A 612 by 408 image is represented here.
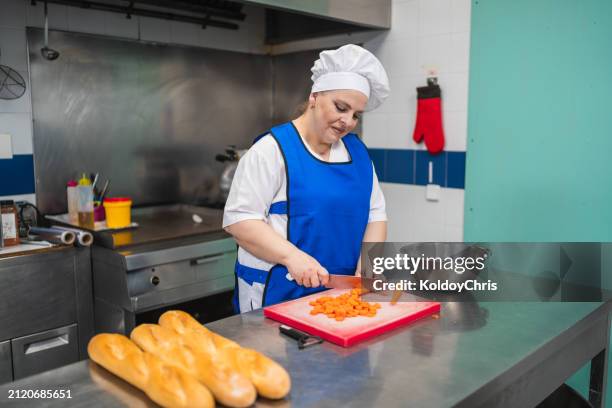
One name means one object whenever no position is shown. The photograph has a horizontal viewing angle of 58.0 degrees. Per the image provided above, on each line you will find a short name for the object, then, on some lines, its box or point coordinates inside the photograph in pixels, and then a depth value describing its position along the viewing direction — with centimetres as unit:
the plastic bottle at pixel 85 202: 296
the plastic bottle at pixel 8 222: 254
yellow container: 297
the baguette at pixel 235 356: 113
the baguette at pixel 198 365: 109
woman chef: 189
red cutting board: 147
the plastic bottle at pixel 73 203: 300
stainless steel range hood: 279
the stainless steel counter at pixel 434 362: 118
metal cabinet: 239
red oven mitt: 320
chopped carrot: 159
